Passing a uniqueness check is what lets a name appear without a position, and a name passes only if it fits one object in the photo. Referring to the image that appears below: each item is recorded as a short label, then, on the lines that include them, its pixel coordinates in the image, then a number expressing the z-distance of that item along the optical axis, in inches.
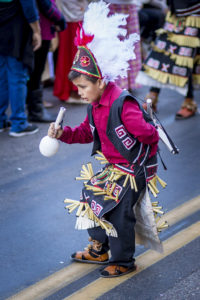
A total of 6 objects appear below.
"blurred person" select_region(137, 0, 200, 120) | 362.0
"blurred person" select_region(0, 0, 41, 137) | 322.0
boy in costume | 177.9
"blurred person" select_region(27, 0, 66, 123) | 355.8
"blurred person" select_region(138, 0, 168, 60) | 528.0
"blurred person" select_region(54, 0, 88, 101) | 406.2
